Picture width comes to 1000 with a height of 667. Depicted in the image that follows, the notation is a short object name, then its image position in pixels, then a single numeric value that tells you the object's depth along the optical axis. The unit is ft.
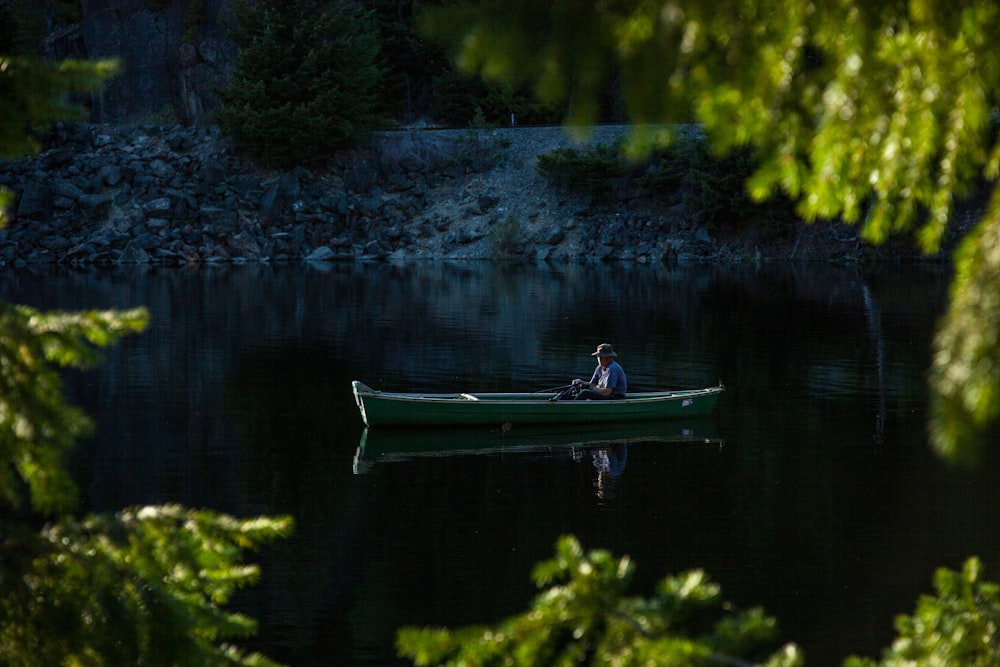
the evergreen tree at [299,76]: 329.52
